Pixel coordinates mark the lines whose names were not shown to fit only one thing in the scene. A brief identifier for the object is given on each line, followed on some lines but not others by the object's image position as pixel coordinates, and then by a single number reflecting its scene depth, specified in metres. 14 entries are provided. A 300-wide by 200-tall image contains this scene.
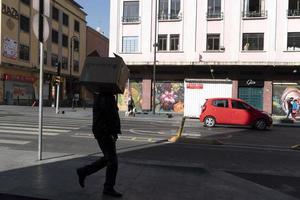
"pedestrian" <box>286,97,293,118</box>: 32.13
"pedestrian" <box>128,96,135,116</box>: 32.12
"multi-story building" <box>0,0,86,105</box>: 47.66
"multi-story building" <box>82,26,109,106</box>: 73.01
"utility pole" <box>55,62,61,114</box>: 32.00
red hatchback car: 22.72
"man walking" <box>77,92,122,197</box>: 6.43
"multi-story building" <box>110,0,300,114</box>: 35.22
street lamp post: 66.25
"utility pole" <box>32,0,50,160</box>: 8.96
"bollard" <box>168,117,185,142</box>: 14.83
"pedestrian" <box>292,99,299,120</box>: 33.31
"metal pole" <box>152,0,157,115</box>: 34.51
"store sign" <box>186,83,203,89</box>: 31.77
